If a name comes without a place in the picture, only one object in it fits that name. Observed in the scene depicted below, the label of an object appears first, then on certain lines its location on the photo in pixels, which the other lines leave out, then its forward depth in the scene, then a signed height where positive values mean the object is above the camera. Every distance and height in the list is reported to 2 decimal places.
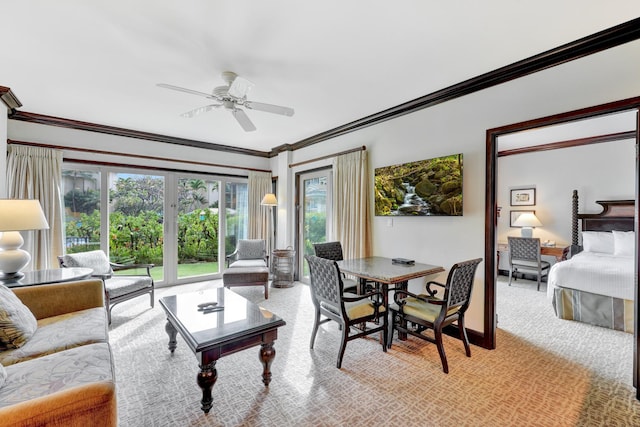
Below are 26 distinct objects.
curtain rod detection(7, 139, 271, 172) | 3.83 +0.98
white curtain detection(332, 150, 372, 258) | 4.00 +0.15
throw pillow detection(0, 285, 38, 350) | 1.76 -0.71
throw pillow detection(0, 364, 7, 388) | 1.34 -0.79
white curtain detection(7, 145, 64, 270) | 3.72 +0.37
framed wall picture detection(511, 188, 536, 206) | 5.73 +0.34
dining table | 2.63 -0.59
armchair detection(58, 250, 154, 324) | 3.34 -0.84
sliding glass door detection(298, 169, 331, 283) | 5.03 +0.04
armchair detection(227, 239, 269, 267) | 5.17 -0.70
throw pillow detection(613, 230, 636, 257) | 4.20 -0.47
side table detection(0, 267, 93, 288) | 2.57 -0.62
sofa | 1.05 -0.83
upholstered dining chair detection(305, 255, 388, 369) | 2.45 -0.86
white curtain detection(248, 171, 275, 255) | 5.83 +0.11
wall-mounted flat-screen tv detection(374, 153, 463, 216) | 3.02 +0.31
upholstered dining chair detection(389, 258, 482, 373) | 2.37 -0.89
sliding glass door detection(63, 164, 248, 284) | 4.34 -0.06
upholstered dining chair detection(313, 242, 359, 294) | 3.84 -0.52
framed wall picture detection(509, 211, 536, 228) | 5.96 -0.07
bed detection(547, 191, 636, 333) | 3.22 -0.81
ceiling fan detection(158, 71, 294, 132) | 2.50 +1.09
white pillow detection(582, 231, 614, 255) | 4.47 -0.47
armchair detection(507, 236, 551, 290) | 4.92 -0.80
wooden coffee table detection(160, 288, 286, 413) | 1.85 -0.82
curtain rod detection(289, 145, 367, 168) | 4.07 +0.97
